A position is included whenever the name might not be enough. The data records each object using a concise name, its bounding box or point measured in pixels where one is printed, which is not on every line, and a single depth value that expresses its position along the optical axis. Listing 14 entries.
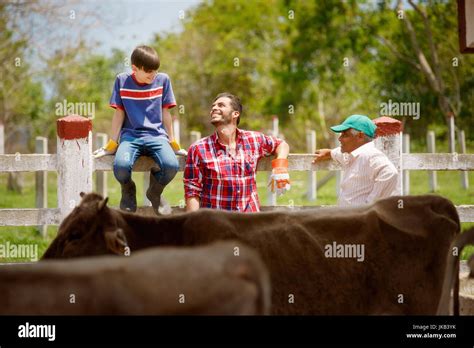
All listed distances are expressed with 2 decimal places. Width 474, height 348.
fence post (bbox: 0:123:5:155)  15.12
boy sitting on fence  5.93
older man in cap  5.15
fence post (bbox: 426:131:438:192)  15.90
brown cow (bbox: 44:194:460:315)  3.84
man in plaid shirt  5.49
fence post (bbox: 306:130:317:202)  13.91
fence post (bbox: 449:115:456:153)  17.44
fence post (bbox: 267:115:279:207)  21.37
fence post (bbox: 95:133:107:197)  11.90
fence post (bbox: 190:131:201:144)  16.08
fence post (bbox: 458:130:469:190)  16.44
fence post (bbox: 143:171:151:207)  7.15
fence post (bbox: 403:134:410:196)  12.64
